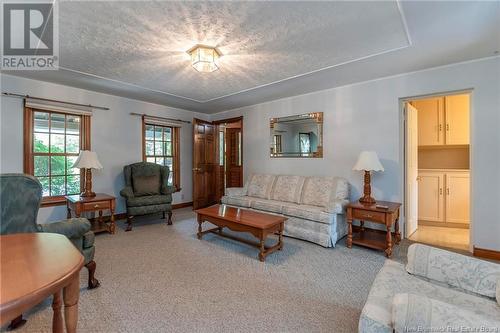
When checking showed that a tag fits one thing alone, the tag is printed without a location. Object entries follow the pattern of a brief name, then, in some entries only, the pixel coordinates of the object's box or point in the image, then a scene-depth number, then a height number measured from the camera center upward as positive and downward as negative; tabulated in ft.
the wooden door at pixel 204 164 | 17.43 +0.15
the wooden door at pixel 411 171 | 11.40 -0.25
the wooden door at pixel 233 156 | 22.16 +0.95
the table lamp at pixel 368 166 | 10.54 -0.01
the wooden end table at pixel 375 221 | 9.48 -2.24
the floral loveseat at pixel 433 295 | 2.89 -2.12
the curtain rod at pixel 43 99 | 11.18 +3.39
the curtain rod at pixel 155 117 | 15.58 +3.43
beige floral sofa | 10.55 -1.91
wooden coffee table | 9.07 -2.26
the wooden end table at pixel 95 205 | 11.05 -1.89
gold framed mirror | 13.92 +1.88
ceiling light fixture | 8.25 +3.84
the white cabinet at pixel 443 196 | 12.94 -1.69
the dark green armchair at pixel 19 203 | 5.07 -0.81
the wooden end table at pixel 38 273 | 2.56 -1.33
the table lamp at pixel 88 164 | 11.84 +0.10
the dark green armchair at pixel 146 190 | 12.94 -1.41
